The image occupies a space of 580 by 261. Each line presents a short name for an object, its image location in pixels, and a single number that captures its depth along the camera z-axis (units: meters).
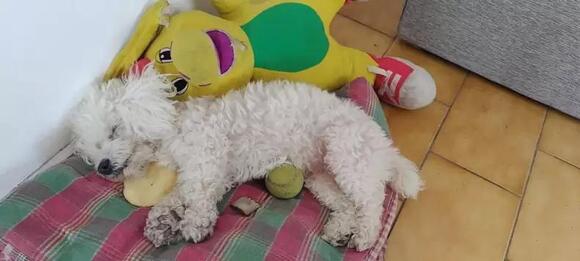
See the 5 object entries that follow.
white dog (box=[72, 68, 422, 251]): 1.15
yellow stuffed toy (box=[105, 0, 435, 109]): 1.27
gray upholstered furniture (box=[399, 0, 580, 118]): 1.47
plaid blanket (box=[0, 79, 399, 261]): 1.06
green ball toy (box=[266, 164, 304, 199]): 1.23
